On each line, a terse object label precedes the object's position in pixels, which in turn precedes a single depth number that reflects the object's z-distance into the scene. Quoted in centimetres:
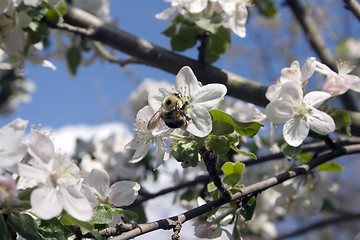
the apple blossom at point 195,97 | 39
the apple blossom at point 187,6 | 49
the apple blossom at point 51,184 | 35
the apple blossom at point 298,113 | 43
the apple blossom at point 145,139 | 40
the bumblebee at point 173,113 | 38
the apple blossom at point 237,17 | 50
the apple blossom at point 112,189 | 41
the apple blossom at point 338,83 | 44
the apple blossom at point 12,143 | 35
